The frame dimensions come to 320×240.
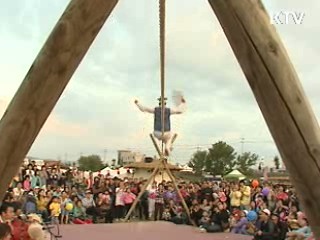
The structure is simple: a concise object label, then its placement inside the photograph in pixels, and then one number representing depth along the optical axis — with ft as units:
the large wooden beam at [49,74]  7.66
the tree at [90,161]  205.87
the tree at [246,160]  176.55
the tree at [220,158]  169.61
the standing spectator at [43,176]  49.22
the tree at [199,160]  173.91
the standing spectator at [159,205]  49.78
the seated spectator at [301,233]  26.73
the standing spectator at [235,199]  44.62
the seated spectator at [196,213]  44.23
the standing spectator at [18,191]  38.58
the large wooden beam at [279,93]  7.11
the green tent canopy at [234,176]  84.72
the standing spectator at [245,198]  44.34
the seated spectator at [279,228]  31.55
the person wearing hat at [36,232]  17.18
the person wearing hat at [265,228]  31.83
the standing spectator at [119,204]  47.88
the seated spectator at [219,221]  40.03
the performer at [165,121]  41.42
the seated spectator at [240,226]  38.65
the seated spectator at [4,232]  13.94
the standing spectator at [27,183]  44.49
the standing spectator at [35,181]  47.37
